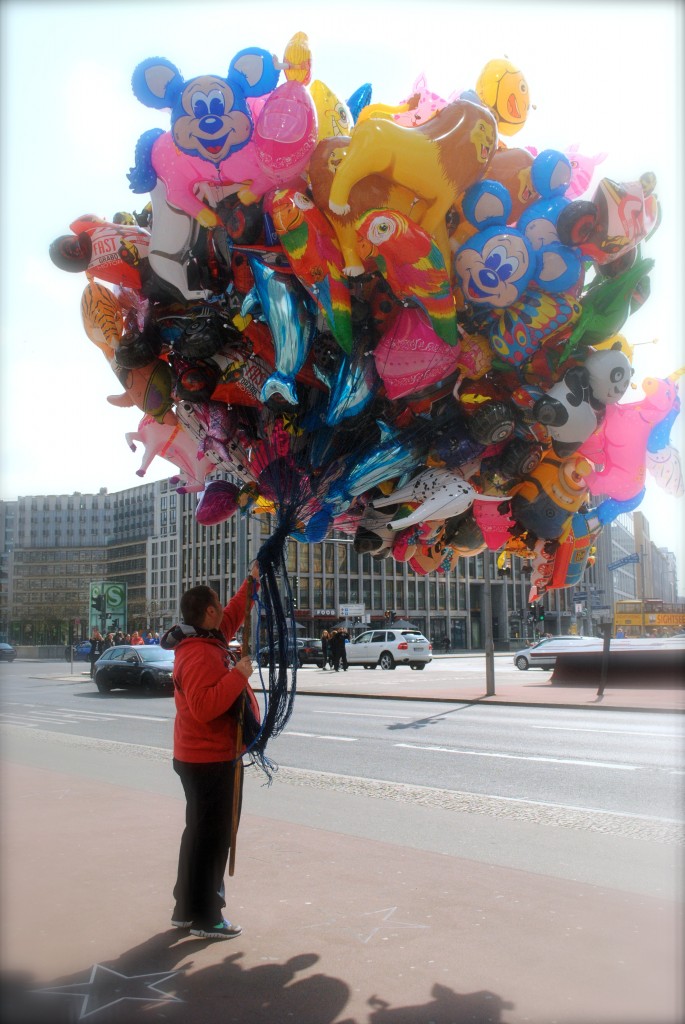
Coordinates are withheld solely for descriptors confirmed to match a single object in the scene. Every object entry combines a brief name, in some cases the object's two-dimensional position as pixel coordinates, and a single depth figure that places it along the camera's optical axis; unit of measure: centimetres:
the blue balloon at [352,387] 328
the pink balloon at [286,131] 298
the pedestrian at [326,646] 3216
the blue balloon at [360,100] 341
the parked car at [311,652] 3375
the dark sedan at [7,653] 5238
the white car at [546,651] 2711
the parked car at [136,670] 2086
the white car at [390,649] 3206
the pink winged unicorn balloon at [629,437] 369
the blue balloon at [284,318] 314
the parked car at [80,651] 3807
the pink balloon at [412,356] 311
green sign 3506
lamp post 1705
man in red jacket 393
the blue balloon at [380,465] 362
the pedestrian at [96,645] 3164
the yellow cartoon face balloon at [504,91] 327
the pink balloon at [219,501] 428
